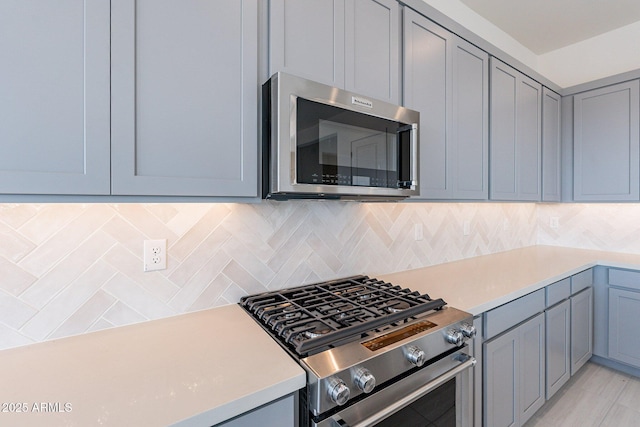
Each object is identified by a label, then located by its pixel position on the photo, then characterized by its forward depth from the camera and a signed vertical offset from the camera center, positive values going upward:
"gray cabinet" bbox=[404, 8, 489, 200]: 1.65 +0.61
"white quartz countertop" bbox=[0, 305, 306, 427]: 0.69 -0.43
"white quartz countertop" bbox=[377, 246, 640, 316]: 1.55 -0.38
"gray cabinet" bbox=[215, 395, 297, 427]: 0.77 -0.51
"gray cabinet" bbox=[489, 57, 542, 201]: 2.15 +0.57
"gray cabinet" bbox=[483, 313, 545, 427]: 1.53 -0.85
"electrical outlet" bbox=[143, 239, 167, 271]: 1.20 -0.16
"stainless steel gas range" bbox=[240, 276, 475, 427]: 0.89 -0.43
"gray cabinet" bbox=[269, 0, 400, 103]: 1.20 +0.71
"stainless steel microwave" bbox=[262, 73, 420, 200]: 1.11 +0.27
